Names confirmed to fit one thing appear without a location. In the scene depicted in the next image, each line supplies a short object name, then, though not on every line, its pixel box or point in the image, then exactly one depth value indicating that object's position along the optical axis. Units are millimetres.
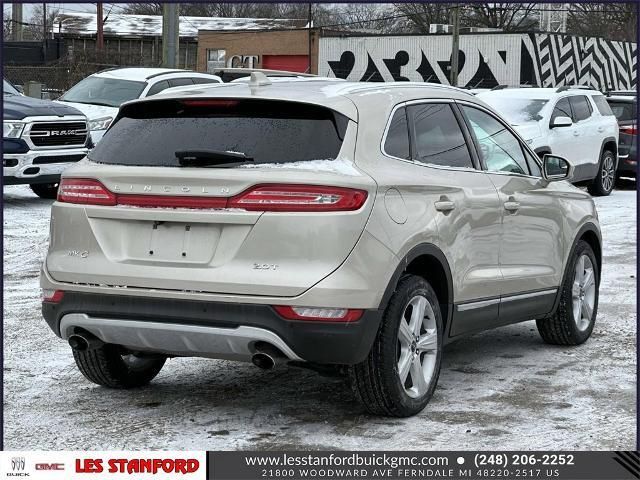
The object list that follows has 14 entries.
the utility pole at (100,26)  58656
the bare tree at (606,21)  72000
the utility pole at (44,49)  43638
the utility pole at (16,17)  57538
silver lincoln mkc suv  5289
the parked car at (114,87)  17984
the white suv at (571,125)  18047
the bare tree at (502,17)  74375
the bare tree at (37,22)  91281
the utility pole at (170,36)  22169
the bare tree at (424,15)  75388
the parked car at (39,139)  15328
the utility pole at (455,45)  46375
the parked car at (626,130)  21641
